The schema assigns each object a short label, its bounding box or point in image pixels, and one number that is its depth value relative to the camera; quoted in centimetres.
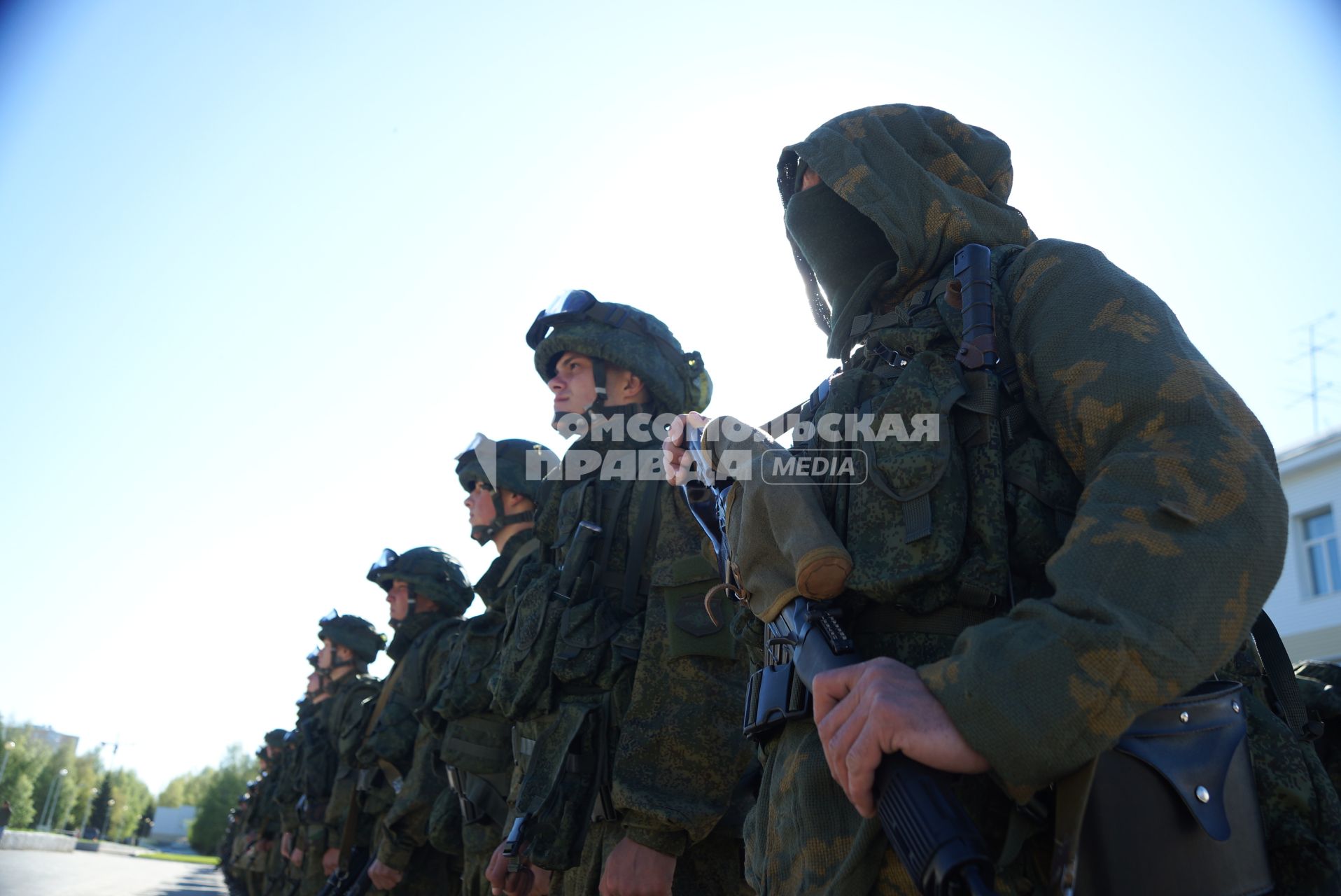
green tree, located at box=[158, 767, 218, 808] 14538
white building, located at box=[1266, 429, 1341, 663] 2031
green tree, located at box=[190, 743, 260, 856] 9188
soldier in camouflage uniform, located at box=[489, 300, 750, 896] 348
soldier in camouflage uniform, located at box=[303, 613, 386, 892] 955
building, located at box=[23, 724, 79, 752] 11369
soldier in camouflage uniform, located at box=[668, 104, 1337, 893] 150
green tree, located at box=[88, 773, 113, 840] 11181
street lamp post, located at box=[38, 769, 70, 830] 8956
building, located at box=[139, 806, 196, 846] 12193
